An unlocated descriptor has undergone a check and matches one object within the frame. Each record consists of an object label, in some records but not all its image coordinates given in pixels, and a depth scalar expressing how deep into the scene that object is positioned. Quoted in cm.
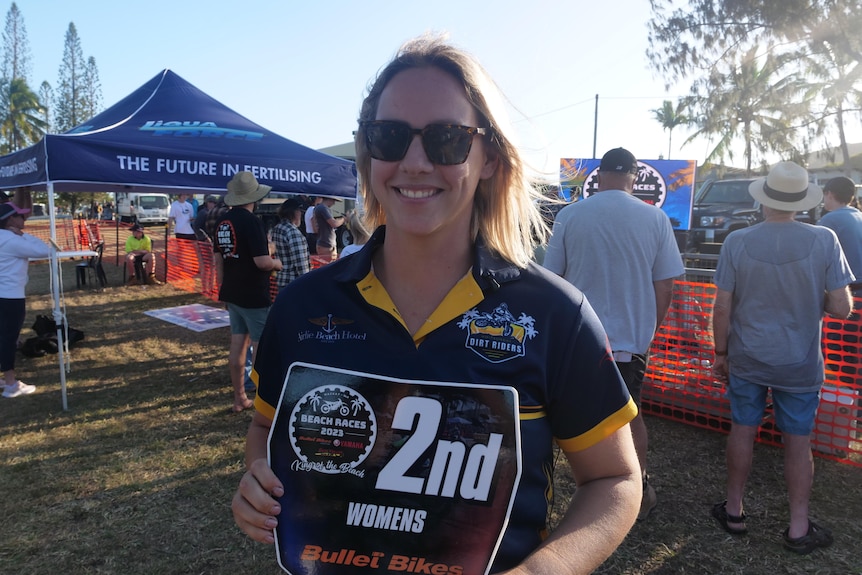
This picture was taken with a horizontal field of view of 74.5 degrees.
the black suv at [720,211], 1200
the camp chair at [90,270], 1241
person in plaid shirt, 569
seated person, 1258
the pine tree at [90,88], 5325
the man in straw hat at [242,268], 503
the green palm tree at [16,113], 4884
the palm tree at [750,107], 2131
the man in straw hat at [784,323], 308
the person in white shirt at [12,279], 554
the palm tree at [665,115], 6212
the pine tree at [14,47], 5241
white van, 3428
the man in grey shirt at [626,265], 332
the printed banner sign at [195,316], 876
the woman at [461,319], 114
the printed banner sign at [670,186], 851
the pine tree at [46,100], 5325
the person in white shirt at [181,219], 1371
